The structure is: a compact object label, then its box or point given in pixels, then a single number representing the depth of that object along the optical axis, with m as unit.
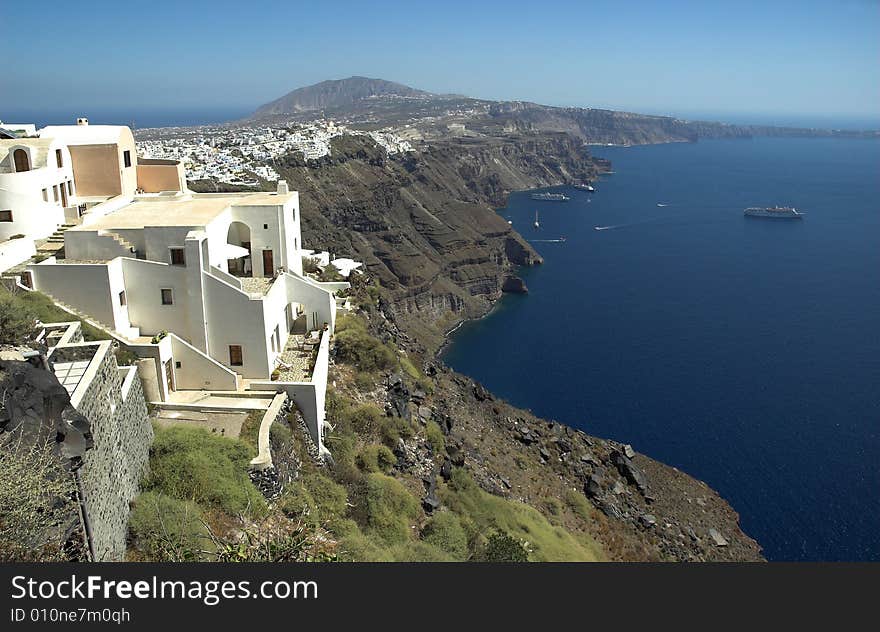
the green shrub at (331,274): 35.92
